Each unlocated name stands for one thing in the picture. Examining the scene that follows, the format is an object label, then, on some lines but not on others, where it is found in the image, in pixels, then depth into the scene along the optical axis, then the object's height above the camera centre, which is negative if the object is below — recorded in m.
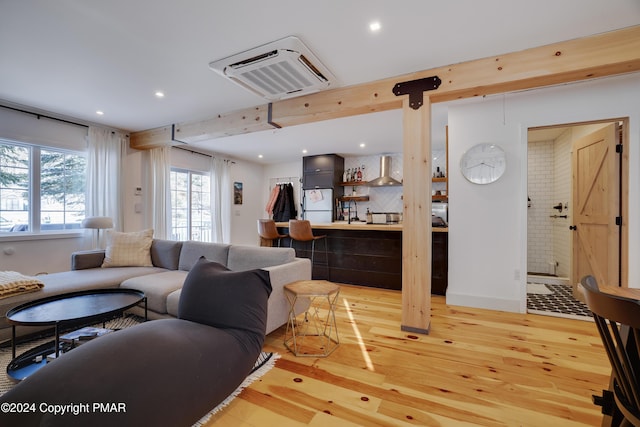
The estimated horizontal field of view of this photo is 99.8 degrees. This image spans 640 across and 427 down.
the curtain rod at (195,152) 5.52 +1.33
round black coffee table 1.70 -0.68
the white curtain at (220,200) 6.26 +0.32
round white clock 3.15 +0.60
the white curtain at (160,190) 4.88 +0.42
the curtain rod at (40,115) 3.42 +1.33
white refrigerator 6.39 +0.21
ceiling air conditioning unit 2.22 +1.32
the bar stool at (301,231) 4.11 -0.27
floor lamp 3.67 -0.12
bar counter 3.81 -0.66
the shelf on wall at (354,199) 6.31 +0.35
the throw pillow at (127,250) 3.35 -0.47
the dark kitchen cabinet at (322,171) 6.30 +1.02
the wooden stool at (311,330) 2.17 -1.14
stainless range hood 5.76 +0.79
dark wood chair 0.76 -0.46
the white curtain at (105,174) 4.09 +0.62
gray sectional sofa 2.32 -0.66
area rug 1.59 -1.13
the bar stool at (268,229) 4.54 -0.27
